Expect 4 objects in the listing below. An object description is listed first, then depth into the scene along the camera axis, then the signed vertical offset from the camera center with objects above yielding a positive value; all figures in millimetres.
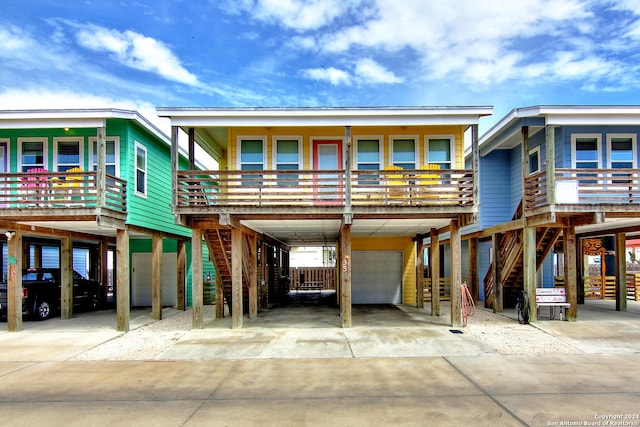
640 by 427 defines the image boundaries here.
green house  11711 +1479
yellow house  11898 +1548
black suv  14469 -2184
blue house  11938 +1168
